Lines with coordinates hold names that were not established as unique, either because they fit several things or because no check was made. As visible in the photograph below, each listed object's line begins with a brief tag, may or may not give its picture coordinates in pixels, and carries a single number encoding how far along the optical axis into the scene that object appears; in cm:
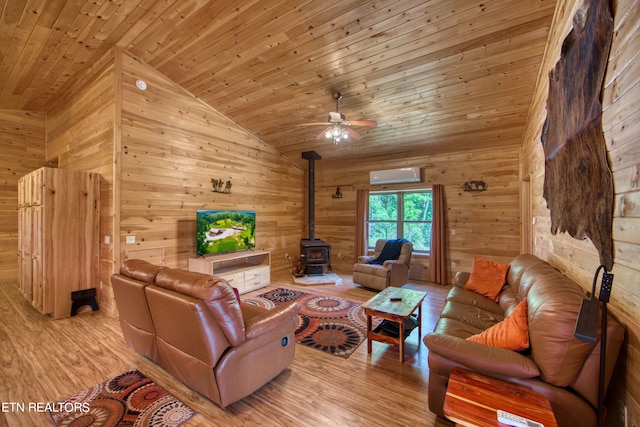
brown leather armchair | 492
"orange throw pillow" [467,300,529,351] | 169
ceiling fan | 347
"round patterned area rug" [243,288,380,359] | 299
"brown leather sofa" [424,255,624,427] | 139
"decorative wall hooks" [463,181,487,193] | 521
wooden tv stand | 448
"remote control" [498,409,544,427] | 121
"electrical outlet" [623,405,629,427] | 131
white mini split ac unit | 571
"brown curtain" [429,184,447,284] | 551
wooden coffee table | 259
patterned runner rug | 188
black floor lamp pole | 112
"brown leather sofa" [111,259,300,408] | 185
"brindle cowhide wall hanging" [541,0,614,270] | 157
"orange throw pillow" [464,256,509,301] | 326
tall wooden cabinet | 360
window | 598
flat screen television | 455
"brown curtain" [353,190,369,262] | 644
